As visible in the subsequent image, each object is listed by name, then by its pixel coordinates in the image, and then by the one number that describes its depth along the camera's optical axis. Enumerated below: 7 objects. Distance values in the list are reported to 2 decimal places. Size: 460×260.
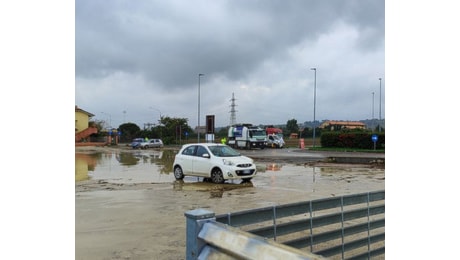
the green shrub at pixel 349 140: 40.03
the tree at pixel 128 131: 88.62
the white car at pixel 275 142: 52.51
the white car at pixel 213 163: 14.29
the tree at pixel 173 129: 73.56
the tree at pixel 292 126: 101.39
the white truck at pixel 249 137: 47.66
